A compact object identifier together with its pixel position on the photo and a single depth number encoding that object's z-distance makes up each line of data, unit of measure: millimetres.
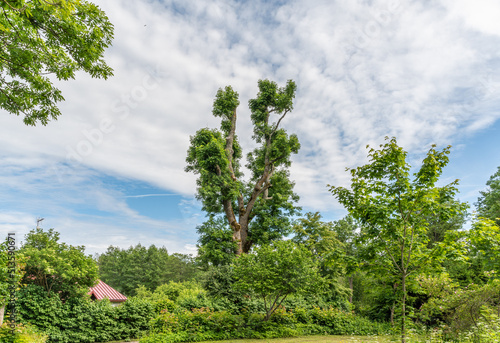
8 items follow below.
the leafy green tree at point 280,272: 11484
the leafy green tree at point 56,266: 9969
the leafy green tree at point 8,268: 7454
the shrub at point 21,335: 7592
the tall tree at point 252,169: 17078
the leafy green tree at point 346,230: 31380
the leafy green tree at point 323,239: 18797
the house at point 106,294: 18219
